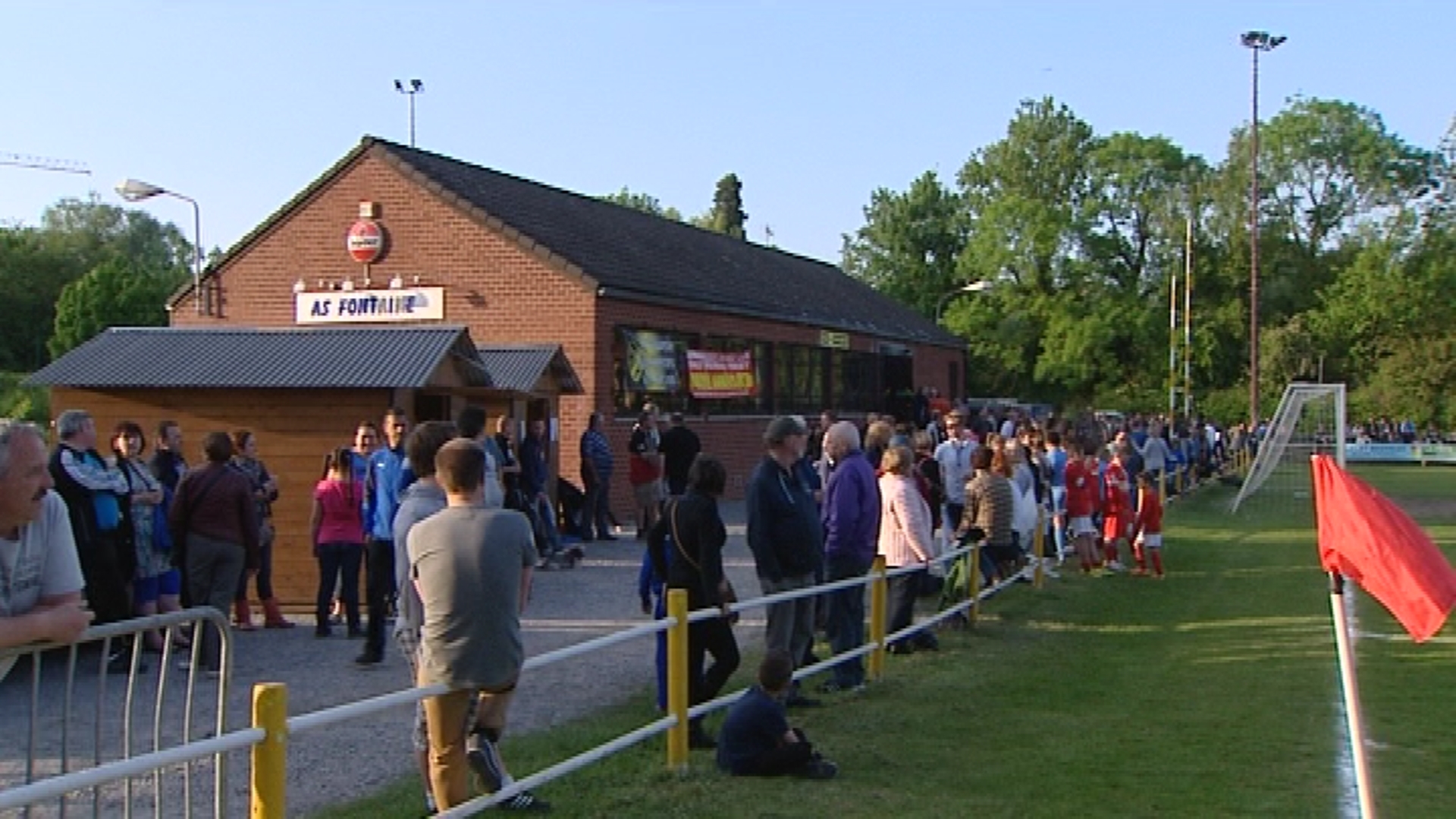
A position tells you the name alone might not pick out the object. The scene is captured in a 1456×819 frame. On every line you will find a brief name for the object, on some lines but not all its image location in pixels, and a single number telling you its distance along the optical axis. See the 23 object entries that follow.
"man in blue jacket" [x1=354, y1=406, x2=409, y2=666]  11.32
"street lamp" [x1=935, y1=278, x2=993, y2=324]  61.03
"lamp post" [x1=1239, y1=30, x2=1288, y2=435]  46.84
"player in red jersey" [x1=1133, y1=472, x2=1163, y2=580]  19.05
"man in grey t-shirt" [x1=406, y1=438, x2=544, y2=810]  6.25
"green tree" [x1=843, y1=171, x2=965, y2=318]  80.25
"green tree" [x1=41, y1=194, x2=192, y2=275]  87.88
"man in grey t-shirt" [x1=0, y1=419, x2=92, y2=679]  4.43
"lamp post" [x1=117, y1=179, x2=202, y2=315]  26.82
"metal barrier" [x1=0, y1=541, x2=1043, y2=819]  4.09
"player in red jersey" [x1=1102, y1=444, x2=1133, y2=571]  19.27
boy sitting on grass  8.19
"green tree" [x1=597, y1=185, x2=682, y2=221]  105.00
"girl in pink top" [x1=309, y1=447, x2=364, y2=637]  12.62
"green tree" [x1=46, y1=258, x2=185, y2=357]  64.50
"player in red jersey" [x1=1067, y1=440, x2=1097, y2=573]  18.53
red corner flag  5.77
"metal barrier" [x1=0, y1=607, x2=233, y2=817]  4.07
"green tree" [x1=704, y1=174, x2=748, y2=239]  99.25
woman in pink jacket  12.23
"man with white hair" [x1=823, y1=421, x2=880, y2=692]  11.01
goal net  29.78
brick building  25.45
